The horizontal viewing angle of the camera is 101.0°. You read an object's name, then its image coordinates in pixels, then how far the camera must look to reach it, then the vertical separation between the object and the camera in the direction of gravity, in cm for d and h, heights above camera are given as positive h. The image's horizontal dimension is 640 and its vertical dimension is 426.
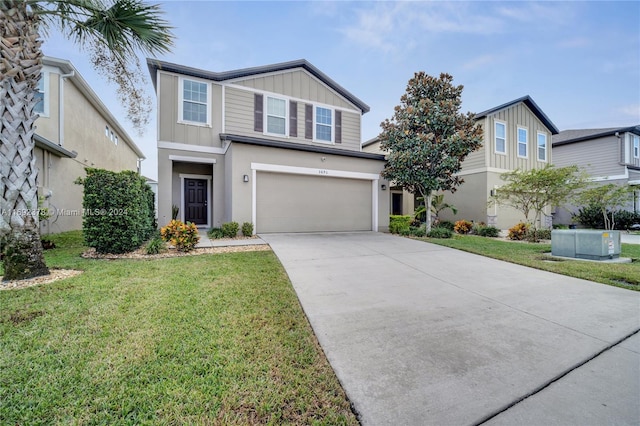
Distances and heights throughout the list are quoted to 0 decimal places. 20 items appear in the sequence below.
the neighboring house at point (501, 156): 1306 +307
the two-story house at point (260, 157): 941 +216
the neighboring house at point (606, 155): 1582 +382
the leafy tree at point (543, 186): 921 +105
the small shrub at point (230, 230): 856 -52
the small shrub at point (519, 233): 1097 -79
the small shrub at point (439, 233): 1025 -75
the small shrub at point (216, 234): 852 -66
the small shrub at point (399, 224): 1106 -42
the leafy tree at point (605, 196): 923 +66
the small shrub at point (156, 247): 650 -84
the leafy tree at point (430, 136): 1001 +304
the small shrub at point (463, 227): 1278 -63
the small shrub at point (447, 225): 1324 -54
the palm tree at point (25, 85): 426 +214
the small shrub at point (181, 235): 675 -55
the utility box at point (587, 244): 657 -77
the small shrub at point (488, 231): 1185 -78
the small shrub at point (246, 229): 882 -50
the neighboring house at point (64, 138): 942 +314
